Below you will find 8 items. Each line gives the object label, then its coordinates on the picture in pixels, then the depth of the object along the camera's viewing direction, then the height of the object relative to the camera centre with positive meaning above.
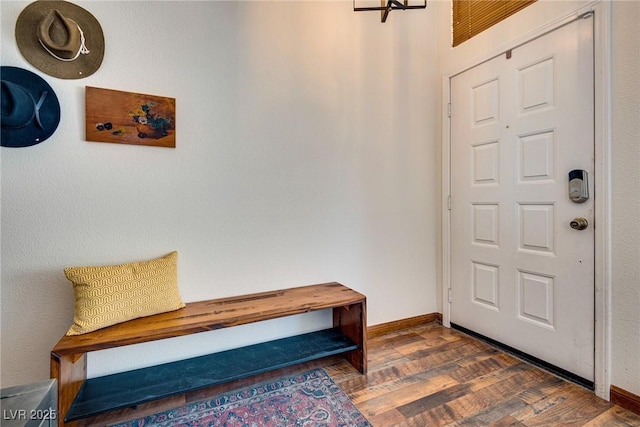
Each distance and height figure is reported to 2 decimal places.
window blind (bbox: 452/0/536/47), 1.92 +1.42
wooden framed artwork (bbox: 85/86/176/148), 1.50 +0.52
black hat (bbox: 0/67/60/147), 1.33 +0.50
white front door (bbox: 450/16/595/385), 1.59 +0.06
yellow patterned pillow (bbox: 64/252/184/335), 1.30 -0.39
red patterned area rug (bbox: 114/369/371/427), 1.37 -1.00
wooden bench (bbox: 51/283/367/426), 1.25 -0.81
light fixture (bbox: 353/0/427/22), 1.50 +1.10
